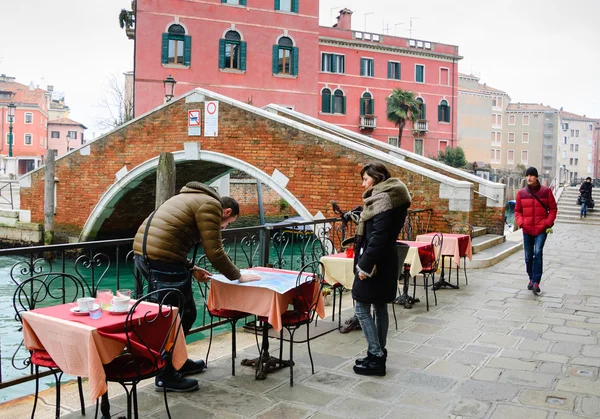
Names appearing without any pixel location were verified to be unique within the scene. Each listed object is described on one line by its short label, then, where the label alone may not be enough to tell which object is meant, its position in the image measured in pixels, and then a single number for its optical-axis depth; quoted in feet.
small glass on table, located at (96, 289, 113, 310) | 9.66
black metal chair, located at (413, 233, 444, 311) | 19.12
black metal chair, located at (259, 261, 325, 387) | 12.22
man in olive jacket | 10.88
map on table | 11.85
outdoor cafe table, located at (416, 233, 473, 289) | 22.30
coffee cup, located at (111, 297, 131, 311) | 9.45
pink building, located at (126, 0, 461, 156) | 71.92
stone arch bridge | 33.30
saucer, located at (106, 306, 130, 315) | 9.43
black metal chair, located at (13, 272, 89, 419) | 9.28
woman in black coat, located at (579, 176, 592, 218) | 60.77
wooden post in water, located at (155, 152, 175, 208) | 36.32
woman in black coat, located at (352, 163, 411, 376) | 11.96
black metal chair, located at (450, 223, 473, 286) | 30.27
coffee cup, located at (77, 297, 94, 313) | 9.30
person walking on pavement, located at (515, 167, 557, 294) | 21.30
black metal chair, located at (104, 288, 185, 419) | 9.02
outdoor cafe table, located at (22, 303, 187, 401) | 8.54
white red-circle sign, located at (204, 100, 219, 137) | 40.93
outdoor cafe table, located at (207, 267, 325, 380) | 11.82
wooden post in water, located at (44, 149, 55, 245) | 49.88
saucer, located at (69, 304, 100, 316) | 9.32
